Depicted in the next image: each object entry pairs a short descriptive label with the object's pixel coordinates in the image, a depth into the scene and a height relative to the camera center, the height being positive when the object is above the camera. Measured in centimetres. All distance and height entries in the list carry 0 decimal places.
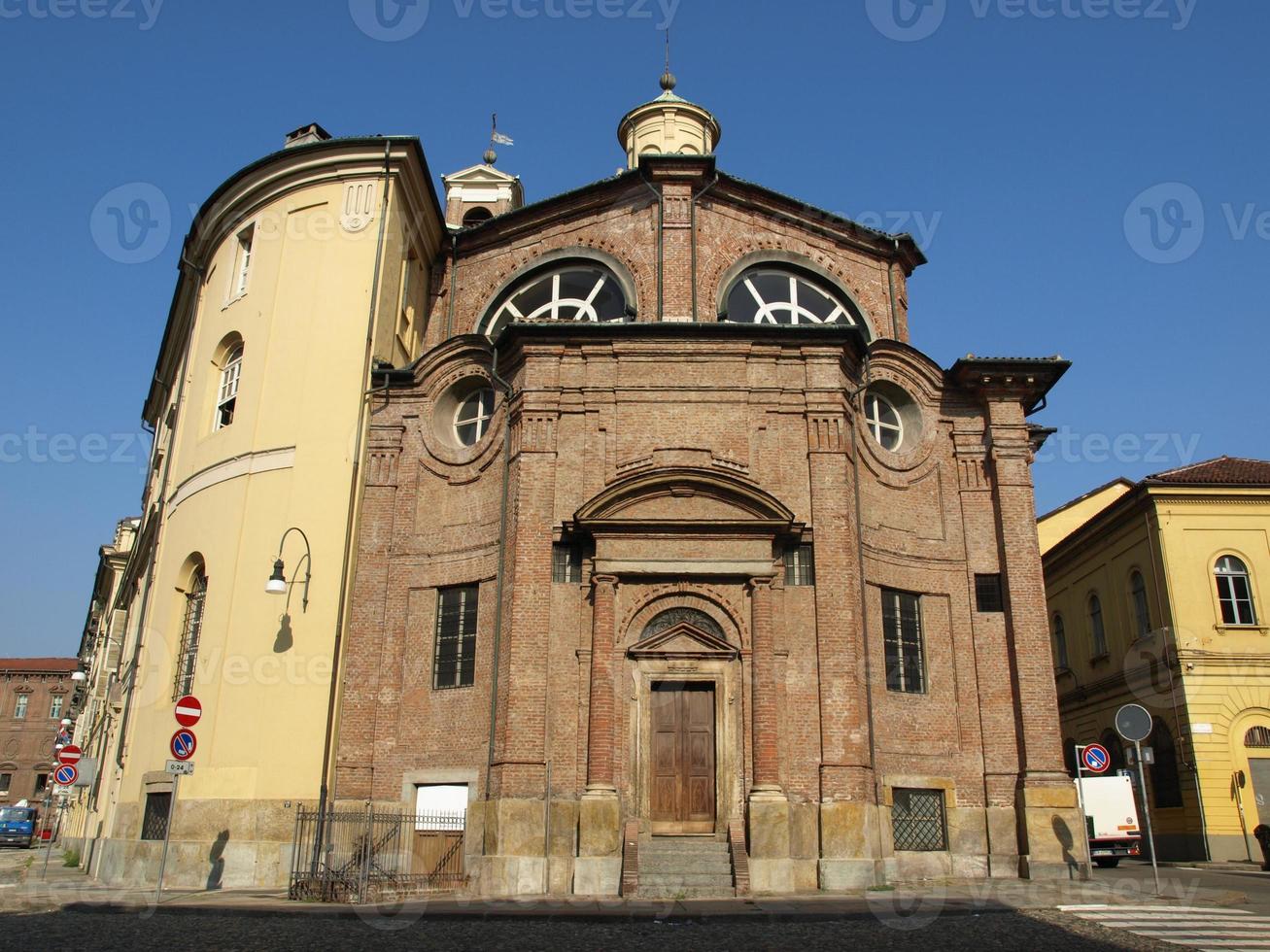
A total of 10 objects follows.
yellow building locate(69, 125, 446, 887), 1864 +608
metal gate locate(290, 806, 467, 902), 1697 -49
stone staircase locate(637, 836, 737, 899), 1564 -70
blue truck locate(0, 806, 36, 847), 5175 -69
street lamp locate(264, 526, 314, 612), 1783 +377
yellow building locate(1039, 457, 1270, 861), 2762 +506
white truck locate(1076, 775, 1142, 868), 2594 +17
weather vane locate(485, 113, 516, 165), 3594 +2203
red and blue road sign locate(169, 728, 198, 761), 1487 +93
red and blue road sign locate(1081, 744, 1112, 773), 1917 +117
